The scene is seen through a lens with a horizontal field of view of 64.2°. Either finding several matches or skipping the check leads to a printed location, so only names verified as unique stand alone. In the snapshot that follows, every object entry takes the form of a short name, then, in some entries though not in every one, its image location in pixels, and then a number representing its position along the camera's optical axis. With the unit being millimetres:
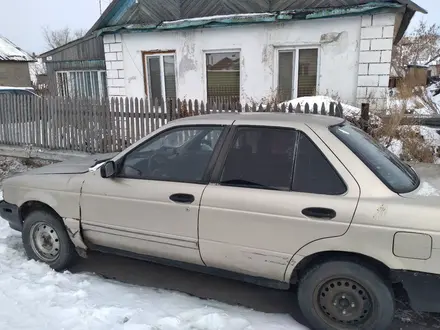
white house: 7566
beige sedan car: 2312
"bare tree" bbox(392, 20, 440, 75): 22703
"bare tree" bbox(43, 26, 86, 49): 54469
